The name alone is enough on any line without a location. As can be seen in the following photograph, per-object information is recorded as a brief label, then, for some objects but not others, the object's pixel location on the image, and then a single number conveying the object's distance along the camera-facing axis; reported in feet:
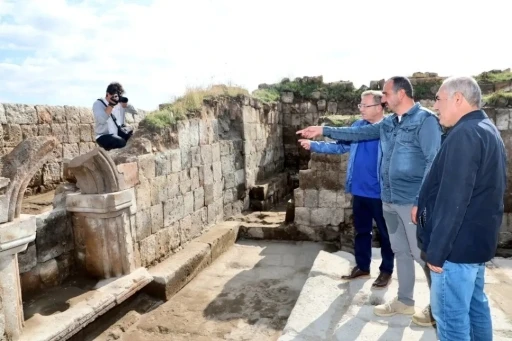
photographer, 18.29
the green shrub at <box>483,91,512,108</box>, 19.71
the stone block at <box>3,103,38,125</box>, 21.49
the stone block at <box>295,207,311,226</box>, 22.06
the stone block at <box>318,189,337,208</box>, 21.56
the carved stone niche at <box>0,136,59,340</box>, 9.77
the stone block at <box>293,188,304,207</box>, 22.00
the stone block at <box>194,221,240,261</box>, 20.07
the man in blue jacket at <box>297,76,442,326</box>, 10.19
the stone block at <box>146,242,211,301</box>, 15.79
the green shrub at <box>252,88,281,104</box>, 35.74
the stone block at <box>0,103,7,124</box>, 21.11
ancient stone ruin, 11.11
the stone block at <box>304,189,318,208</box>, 21.86
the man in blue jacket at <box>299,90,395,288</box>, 13.26
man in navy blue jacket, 7.08
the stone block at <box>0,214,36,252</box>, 9.80
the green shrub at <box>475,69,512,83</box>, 34.86
